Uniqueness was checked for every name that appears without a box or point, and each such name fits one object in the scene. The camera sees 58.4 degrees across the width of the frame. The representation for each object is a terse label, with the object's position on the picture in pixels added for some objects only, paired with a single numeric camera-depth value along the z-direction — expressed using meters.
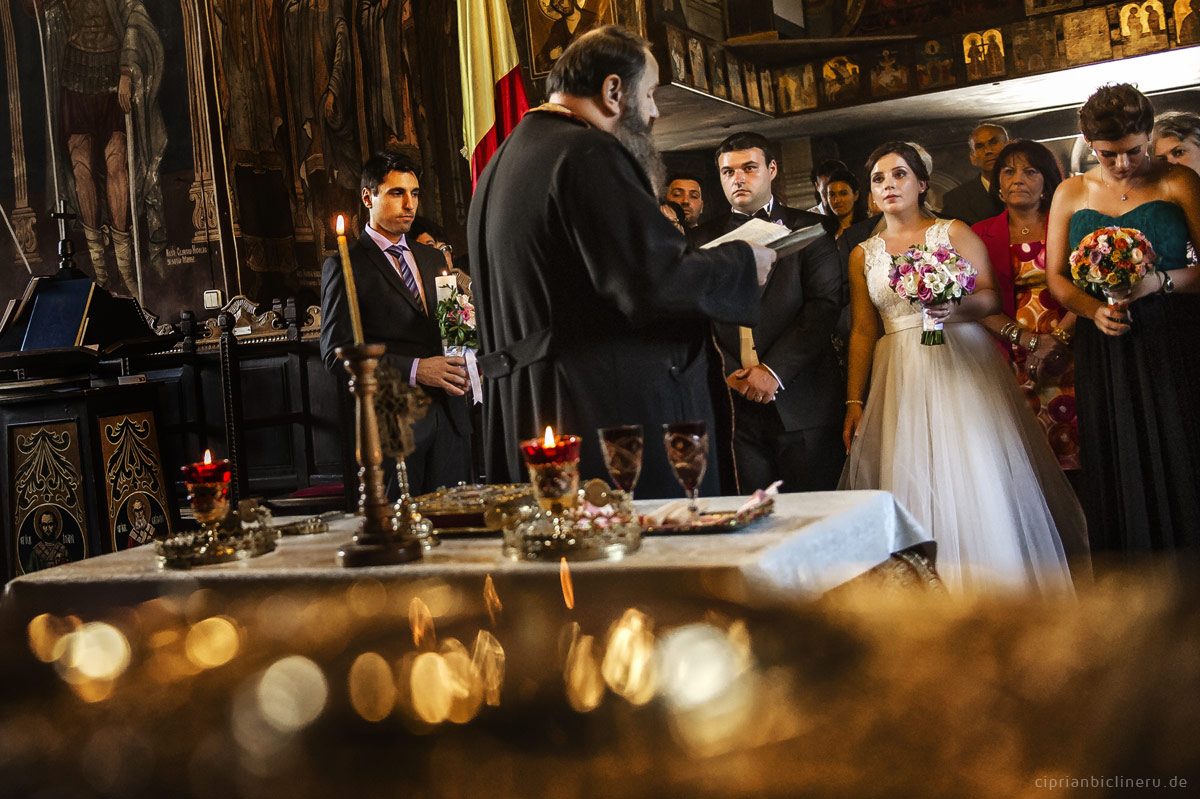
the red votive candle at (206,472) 1.82
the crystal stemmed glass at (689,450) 1.69
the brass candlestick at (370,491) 1.54
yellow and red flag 5.23
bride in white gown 4.01
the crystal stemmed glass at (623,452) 1.69
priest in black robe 2.31
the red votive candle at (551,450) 1.58
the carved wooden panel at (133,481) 4.05
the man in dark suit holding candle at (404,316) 4.04
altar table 1.36
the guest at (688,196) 5.67
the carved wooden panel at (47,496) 3.97
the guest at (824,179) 5.58
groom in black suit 4.45
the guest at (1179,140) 4.68
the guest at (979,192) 5.24
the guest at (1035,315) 4.43
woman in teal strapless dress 3.86
